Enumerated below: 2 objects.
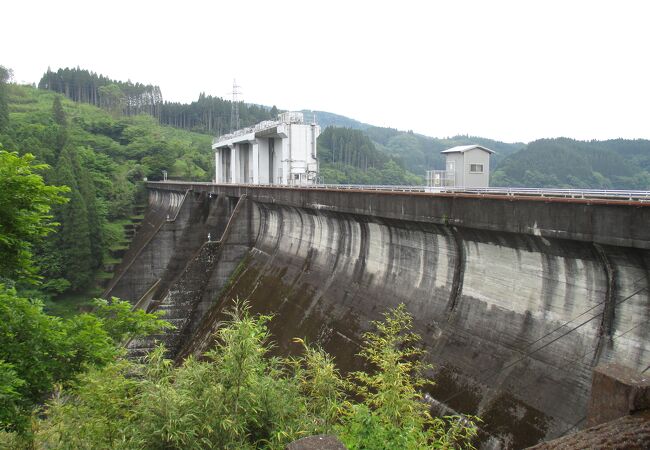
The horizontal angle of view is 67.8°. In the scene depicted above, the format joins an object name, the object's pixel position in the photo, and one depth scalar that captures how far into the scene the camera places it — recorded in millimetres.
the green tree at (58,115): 76562
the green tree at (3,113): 58662
